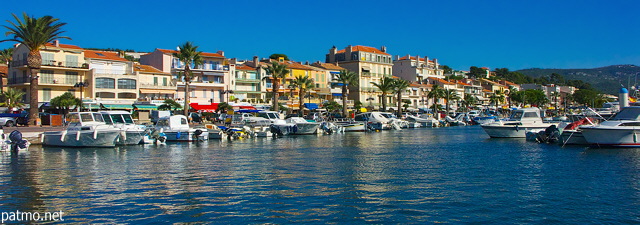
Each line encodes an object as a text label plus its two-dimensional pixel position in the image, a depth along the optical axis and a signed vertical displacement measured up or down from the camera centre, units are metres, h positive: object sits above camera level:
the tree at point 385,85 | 96.16 +5.71
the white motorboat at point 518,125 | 47.88 -0.72
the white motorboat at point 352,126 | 64.94 -0.84
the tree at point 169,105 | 68.31 +1.92
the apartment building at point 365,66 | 111.19 +10.83
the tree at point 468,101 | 132.12 +3.93
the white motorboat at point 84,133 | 37.50 -0.78
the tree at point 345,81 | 88.31 +6.03
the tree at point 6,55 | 84.53 +10.48
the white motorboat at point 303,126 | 57.17 -0.72
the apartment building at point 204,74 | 83.32 +7.05
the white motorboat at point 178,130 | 44.94 -0.77
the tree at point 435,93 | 113.69 +5.03
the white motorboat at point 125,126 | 39.74 -0.36
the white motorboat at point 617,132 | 34.97 -1.03
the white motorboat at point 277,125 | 54.28 -0.53
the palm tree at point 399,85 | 96.07 +5.80
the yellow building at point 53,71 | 69.25 +6.42
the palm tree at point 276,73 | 75.62 +6.50
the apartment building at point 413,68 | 131.75 +11.98
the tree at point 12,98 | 65.34 +2.88
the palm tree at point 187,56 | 63.94 +7.44
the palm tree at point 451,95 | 116.56 +4.91
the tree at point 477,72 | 190.48 +15.65
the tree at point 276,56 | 131.61 +15.17
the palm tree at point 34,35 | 49.00 +7.67
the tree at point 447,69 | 176.44 +15.93
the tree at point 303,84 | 85.12 +5.39
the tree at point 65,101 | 61.72 +2.28
